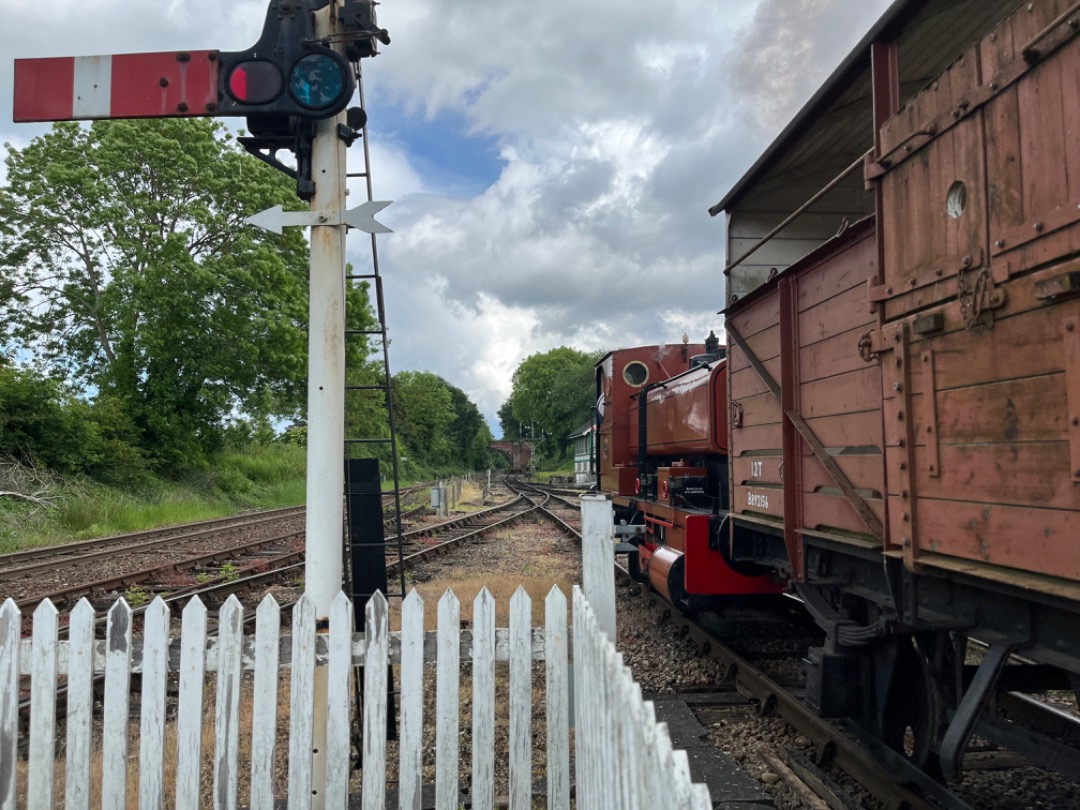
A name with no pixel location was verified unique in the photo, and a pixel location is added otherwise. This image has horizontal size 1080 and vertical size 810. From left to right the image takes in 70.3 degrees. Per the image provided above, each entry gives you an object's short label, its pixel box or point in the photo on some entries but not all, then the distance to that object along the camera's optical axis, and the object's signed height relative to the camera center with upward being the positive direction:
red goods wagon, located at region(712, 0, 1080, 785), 2.31 +0.21
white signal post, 3.50 +0.33
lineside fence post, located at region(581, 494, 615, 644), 3.30 -0.49
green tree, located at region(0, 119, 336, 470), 21.48 +5.10
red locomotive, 6.43 -0.24
